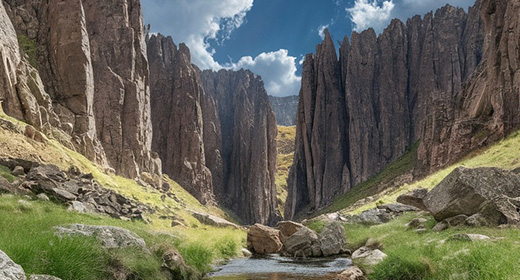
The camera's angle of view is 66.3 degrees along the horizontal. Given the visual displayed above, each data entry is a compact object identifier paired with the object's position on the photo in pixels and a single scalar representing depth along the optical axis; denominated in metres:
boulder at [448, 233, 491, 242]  13.36
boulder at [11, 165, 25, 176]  28.84
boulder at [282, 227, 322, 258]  30.45
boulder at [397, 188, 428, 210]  30.50
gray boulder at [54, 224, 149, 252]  13.68
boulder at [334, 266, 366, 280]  15.38
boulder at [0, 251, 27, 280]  6.35
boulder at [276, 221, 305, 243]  38.24
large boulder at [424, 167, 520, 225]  16.92
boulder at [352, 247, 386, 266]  18.15
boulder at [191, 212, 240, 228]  56.19
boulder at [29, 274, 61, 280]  7.90
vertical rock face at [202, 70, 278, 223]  156.50
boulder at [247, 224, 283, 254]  35.12
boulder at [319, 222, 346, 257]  29.64
